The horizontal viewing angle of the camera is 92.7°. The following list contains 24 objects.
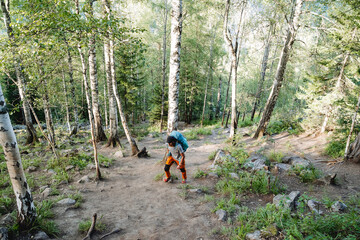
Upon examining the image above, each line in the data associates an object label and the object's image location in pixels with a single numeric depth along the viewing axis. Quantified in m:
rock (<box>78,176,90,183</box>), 5.89
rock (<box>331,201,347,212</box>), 3.61
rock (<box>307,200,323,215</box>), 3.75
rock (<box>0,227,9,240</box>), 2.77
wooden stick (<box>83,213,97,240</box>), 3.27
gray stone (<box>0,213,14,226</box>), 3.30
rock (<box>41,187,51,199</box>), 4.76
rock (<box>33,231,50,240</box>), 3.09
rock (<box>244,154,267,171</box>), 5.89
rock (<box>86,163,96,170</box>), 7.02
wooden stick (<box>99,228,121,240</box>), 3.35
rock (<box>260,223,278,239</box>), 3.00
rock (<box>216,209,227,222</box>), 3.75
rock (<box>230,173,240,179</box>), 5.53
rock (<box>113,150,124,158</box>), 9.00
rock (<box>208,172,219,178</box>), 6.07
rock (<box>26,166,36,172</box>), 6.73
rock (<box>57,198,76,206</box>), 4.40
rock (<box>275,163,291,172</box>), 6.07
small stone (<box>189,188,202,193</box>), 5.12
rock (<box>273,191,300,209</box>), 3.64
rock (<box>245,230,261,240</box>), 3.02
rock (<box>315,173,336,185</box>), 5.09
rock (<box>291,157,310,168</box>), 5.86
